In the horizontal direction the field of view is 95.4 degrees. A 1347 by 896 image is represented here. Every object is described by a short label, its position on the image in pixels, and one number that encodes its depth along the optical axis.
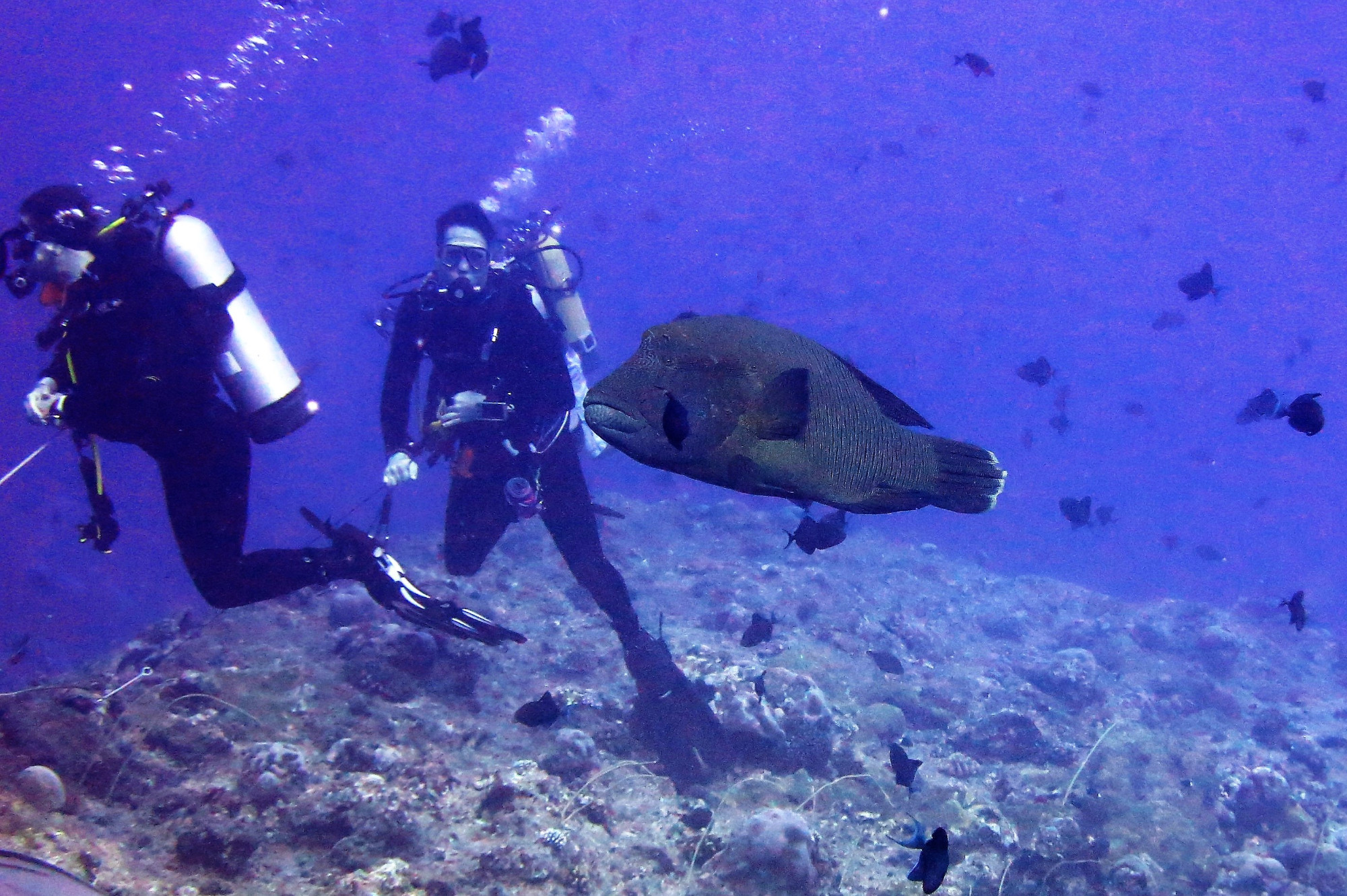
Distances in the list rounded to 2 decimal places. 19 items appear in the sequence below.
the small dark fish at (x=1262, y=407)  6.68
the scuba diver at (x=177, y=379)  4.72
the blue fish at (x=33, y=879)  1.65
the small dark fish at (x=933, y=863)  2.67
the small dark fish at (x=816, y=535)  5.14
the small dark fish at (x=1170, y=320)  16.06
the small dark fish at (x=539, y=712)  4.73
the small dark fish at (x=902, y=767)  5.15
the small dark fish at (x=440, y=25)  11.75
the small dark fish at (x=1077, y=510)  9.49
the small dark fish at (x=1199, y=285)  7.97
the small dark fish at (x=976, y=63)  10.21
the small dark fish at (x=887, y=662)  8.39
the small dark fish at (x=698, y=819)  5.10
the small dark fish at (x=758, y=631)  6.54
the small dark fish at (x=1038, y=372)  11.45
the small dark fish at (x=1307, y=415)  5.10
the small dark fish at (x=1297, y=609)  6.46
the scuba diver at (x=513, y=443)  6.07
